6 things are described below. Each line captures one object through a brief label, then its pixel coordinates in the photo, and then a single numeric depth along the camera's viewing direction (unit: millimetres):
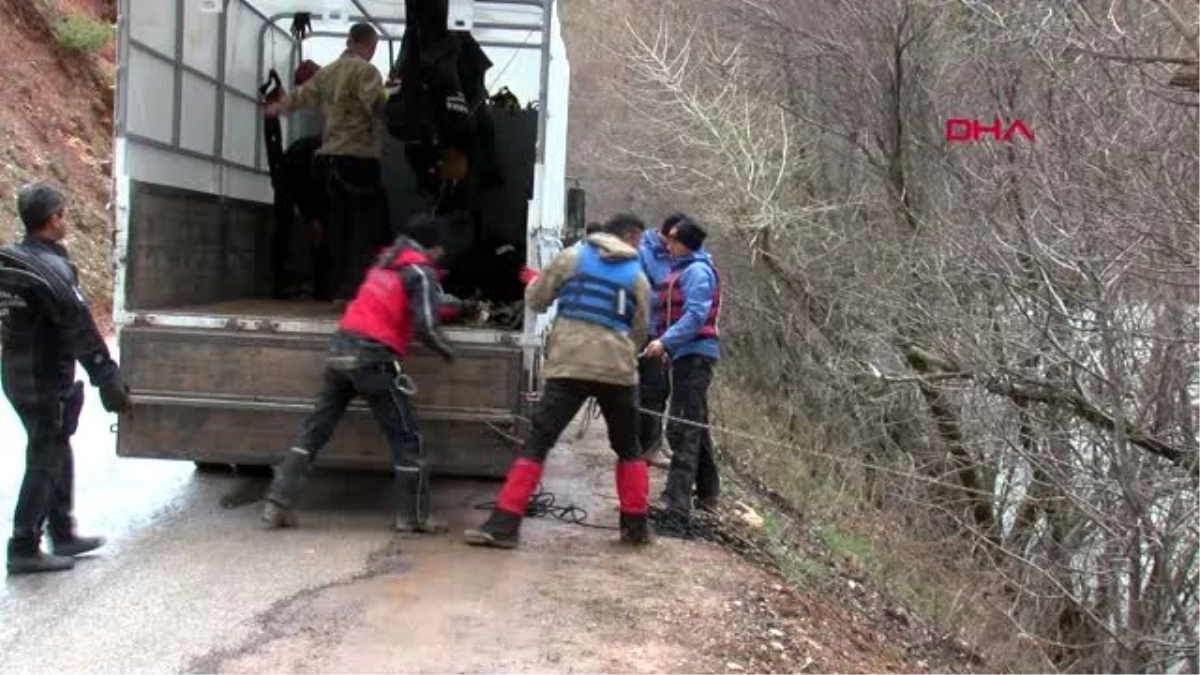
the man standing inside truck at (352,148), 8406
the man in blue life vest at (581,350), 6527
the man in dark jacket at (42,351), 5727
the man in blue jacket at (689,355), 7328
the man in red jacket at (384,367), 6457
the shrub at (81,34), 22891
